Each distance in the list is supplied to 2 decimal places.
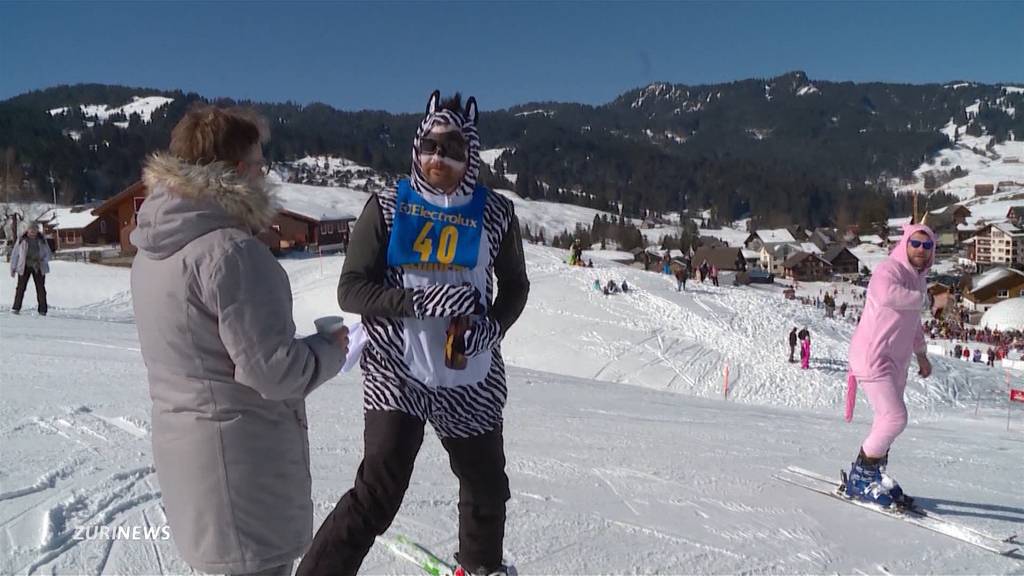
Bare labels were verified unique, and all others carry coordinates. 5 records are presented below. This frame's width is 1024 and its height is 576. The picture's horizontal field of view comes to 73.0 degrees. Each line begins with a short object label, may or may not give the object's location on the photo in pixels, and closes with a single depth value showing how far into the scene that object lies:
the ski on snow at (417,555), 2.97
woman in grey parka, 1.92
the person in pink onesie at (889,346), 4.20
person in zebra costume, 2.47
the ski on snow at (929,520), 3.68
